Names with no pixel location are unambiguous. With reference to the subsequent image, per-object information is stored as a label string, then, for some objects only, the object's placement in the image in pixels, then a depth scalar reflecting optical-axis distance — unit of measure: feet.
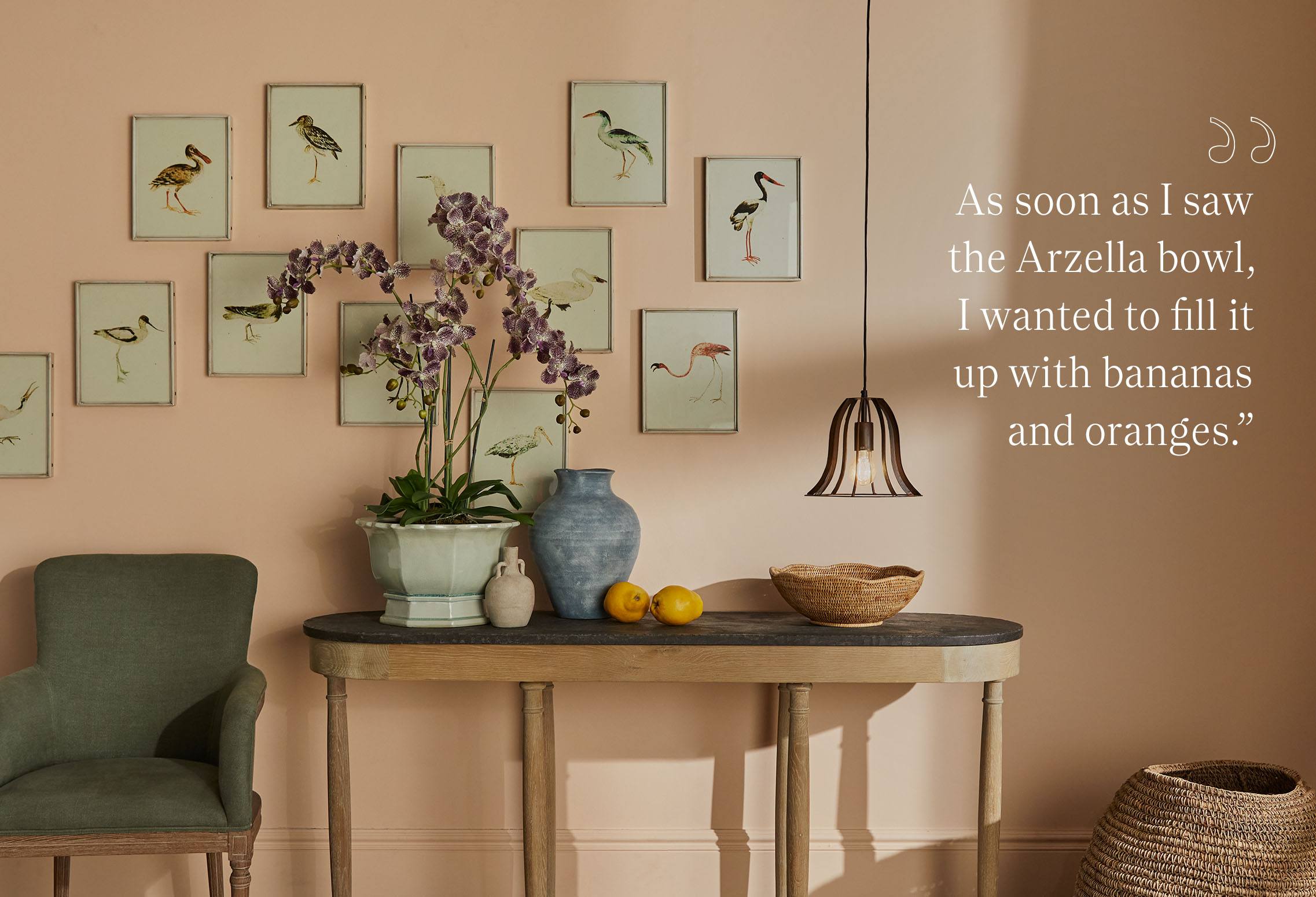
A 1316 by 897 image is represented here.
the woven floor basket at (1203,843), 6.79
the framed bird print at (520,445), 8.51
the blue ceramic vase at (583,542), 7.71
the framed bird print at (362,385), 8.50
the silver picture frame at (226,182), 8.52
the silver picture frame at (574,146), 8.52
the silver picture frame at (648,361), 8.52
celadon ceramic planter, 7.53
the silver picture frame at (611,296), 8.54
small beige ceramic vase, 7.47
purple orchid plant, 7.77
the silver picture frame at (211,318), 8.49
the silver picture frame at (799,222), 8.51
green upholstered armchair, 7.30
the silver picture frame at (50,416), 8.48
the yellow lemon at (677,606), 7.46
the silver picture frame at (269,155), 8.52
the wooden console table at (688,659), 7.20
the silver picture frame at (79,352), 8.47
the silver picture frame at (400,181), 8.52
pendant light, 7.66
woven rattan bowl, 7.34
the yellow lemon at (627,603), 7.53
